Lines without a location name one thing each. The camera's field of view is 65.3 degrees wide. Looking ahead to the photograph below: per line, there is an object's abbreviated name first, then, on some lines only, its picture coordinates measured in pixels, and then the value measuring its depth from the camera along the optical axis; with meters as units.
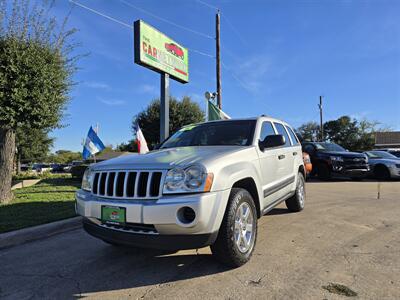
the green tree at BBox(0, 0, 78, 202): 7.32
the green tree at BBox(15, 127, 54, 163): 24.68
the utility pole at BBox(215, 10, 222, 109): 16.67
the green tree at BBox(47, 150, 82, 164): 91.11
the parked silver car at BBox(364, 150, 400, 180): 13.60
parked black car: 13.23
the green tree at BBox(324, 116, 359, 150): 65.06
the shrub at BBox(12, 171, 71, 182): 15.39
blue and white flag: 12.59
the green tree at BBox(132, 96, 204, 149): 27.23
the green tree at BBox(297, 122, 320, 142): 80.15
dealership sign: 9.41
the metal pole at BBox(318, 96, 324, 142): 43.45
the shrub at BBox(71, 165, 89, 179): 14.20
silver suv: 2.89
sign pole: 9.84
